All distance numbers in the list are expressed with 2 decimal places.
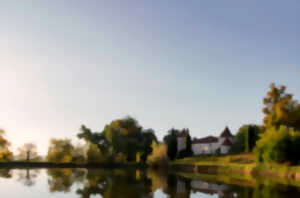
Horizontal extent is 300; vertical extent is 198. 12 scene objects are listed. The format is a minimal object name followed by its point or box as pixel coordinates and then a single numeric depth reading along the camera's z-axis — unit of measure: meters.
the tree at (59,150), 76.06
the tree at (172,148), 81.44
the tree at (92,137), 79.81
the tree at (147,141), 81.62
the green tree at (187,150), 79.44
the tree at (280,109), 55.91
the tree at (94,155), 71.44
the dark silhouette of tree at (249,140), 69.29
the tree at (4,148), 66.56
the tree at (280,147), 39.28
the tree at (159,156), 70.25
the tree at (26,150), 89.12
